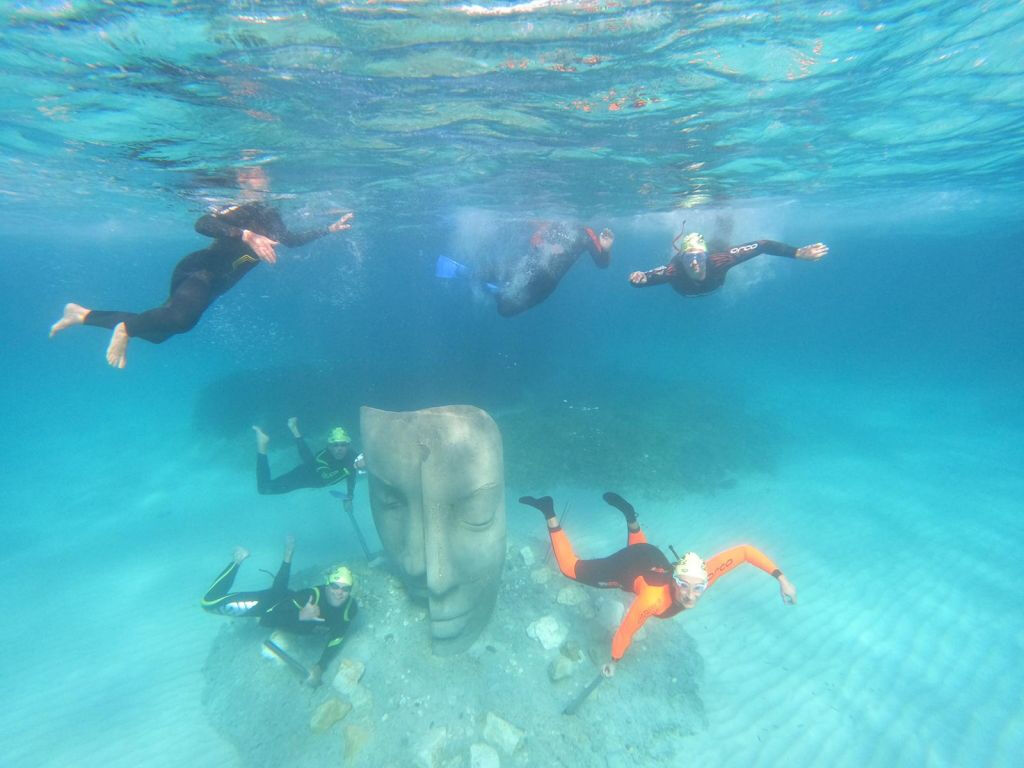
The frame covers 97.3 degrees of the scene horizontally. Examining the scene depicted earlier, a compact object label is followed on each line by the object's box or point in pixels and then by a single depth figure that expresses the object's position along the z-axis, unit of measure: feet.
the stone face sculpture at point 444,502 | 19.30
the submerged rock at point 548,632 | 22.15
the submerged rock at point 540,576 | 25.86
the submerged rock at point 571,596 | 24.59
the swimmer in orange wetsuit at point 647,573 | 18.28
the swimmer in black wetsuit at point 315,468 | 29.32
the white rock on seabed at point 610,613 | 23.88
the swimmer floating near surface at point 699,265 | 24.90
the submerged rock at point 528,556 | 27.04
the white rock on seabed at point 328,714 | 19.26
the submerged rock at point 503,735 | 18.47
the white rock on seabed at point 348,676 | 20.22
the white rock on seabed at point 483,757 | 17.94
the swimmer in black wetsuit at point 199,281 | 16.52
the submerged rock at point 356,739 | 18.26
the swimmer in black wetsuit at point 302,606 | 21.22
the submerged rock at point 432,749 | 17.87
